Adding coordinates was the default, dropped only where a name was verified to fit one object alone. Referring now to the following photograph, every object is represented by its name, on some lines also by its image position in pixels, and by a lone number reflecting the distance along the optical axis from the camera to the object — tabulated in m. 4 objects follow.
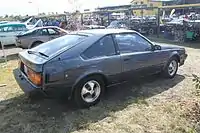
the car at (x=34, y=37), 12.33
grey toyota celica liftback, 4.47
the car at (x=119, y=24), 22.70
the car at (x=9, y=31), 15.45
